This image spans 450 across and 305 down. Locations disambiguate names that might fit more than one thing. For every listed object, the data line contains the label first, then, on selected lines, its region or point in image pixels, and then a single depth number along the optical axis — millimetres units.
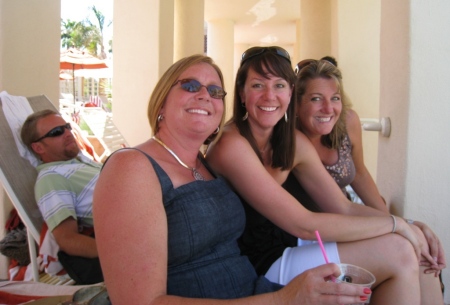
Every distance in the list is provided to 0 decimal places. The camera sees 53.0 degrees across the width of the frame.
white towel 2776
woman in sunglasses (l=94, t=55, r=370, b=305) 1285
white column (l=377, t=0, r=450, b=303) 2225
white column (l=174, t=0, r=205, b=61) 7559
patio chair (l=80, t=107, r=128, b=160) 5535
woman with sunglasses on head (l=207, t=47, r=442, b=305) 1764
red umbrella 15164
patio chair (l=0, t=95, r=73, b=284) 2455
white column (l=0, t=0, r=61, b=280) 3049
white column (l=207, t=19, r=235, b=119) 11070
